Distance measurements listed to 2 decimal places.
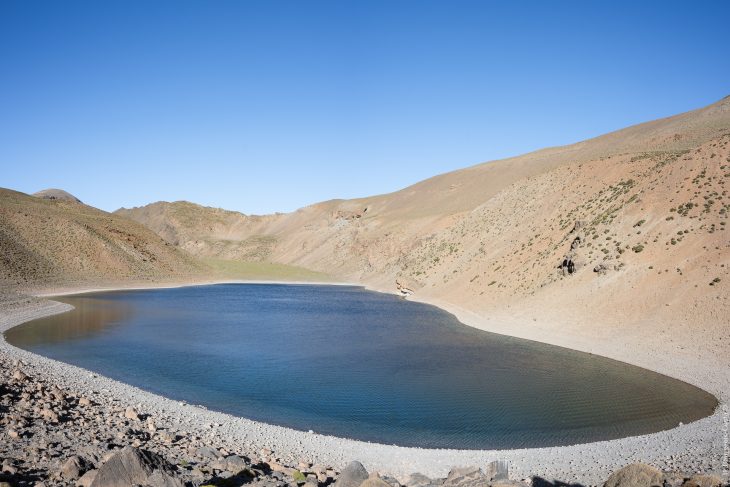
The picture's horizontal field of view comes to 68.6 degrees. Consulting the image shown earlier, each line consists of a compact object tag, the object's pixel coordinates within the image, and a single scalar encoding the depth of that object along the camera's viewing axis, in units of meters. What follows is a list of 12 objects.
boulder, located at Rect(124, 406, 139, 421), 15.21
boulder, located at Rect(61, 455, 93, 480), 9.45
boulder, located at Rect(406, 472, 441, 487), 10.65
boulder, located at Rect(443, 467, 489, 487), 9.70
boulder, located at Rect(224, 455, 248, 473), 11.07
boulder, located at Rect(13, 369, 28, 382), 17.13
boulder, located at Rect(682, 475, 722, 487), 8.85
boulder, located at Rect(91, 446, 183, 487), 8.76
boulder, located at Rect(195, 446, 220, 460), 12.30
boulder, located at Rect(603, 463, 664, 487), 9.36
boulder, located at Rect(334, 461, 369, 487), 10.02
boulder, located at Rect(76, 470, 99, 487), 9.09
